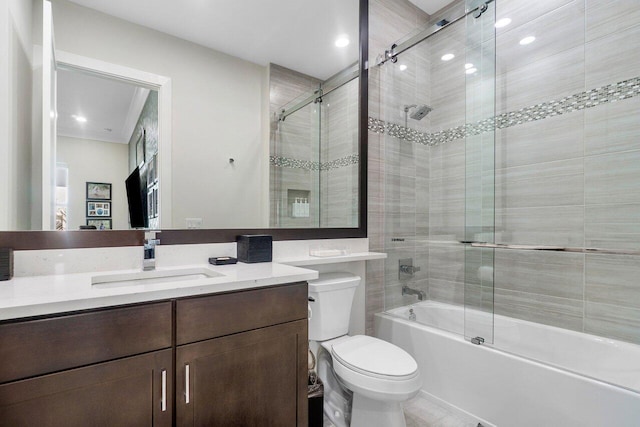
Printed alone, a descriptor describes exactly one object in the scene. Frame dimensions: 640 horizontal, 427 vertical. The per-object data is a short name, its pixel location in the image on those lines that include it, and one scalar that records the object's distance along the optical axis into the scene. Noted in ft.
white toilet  4.53
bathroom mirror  4.22
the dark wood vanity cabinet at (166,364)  2.50
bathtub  4.43
